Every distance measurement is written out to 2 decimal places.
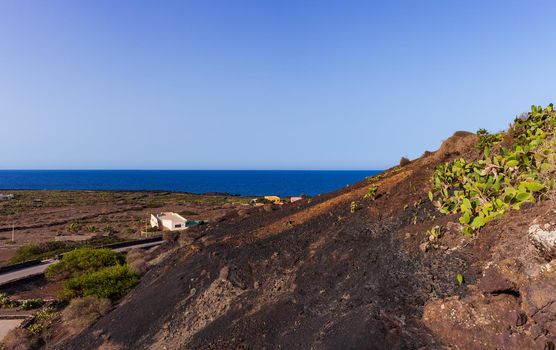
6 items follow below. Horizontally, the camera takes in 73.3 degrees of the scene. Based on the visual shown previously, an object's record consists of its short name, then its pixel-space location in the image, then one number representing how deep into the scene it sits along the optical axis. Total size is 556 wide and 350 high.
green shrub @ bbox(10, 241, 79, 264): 37.83
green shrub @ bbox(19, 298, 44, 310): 23.78
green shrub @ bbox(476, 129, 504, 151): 12.48
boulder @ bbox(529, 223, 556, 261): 6.60
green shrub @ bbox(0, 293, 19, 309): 24.34
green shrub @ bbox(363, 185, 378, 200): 15.32
